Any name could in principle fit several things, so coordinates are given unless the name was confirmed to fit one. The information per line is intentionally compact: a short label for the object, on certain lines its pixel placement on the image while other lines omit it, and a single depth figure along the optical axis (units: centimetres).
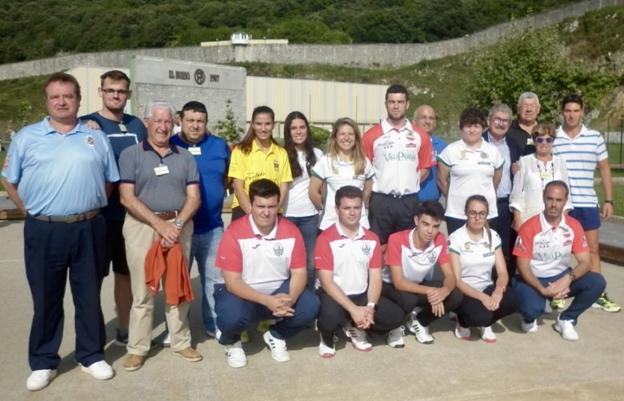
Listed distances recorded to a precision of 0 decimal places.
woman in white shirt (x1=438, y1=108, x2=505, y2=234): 529
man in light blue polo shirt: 388
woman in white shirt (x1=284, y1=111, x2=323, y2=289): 521
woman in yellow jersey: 489
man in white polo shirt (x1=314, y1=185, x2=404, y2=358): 459
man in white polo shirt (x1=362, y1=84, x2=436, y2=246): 527
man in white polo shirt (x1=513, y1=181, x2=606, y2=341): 501
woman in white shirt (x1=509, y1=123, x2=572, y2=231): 543
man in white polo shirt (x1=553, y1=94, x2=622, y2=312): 562
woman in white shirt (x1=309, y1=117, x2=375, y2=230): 508
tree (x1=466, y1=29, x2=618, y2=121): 2272
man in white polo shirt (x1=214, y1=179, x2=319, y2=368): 438
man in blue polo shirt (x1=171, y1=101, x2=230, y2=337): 473
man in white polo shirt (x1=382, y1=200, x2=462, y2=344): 479
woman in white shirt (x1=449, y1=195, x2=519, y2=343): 485
